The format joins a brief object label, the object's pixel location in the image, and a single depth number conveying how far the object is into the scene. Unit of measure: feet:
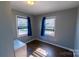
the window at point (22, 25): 6.31
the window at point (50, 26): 7.11
